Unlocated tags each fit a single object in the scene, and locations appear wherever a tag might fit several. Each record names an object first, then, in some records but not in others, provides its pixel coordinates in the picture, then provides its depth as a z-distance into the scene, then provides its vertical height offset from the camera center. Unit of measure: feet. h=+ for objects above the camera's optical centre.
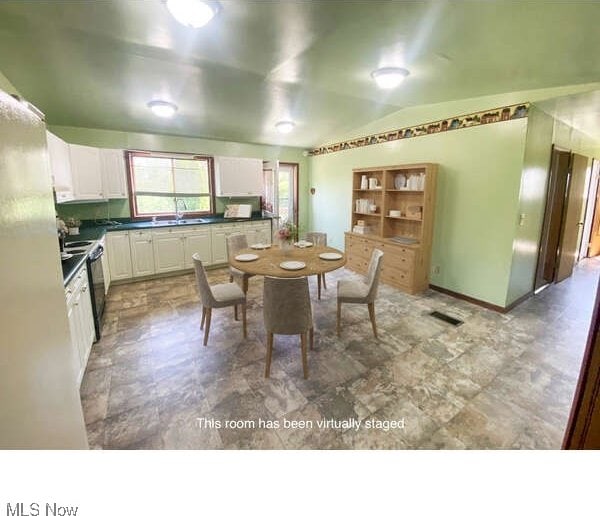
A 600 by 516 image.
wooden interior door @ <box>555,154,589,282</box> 13.60 -0.65
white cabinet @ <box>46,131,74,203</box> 9.37 +1.27
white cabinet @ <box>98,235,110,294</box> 12.09 -2.84
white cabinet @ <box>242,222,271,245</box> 17.78 -1.75
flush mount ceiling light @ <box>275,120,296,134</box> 15.01 +4.17
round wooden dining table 8.34 -1.85
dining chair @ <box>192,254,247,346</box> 8.51 -2.88
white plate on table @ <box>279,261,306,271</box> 8.52 -1.85
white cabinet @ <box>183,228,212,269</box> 15.69 -2.31
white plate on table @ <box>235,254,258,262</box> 9.44 -1.78
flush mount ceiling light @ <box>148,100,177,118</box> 11.37 +3.86
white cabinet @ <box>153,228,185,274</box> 14.82 -2.36
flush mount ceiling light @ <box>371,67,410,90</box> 8.75 +3.97
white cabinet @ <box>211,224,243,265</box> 16.60 -2.05
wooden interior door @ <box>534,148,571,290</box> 12.26 -0.58
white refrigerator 2.38 -0.97
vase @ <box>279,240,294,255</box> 10.37 -1.51
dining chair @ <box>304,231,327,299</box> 13.98 -1.71
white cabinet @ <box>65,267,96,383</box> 6.59 -2.93
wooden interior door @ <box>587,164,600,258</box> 18.80 -2.07
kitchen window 15.66 +1.14
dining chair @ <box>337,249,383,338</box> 9.05 -2.88
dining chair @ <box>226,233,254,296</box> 10.90 -1.87
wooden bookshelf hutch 12.78 -0.90
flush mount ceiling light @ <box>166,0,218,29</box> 5.49 +3.78
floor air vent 10.30 -4.20
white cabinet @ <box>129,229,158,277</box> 14.17 -2.40
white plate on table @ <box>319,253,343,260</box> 9.68 -1.77
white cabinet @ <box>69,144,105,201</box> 12.24 +1.40
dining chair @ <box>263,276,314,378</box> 6.98 -2.61
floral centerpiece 10.12 -1.07
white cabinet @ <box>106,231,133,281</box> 13.60 -2.38
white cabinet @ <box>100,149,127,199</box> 13.85 +1.53
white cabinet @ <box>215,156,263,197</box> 17.12 +1.68
